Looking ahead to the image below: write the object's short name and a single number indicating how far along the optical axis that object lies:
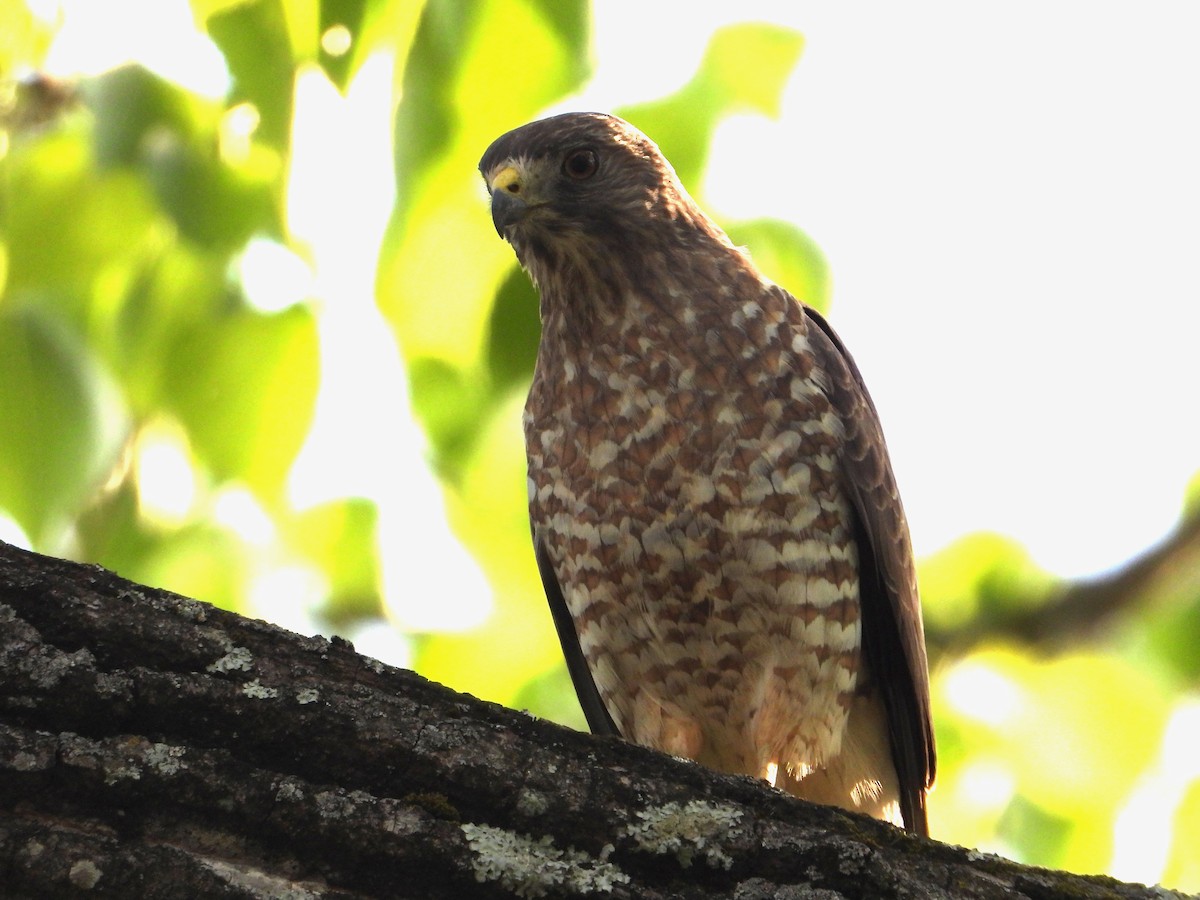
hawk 7.33
